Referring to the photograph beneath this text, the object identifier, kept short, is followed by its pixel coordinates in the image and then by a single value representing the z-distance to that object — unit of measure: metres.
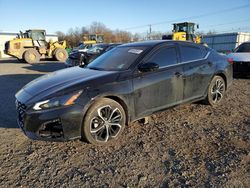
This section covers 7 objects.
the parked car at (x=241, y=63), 6.88
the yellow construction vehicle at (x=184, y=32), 16.38
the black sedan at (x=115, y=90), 2.62
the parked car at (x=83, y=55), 7.95
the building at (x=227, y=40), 22.77
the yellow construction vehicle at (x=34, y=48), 15.61
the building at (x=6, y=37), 35.37
